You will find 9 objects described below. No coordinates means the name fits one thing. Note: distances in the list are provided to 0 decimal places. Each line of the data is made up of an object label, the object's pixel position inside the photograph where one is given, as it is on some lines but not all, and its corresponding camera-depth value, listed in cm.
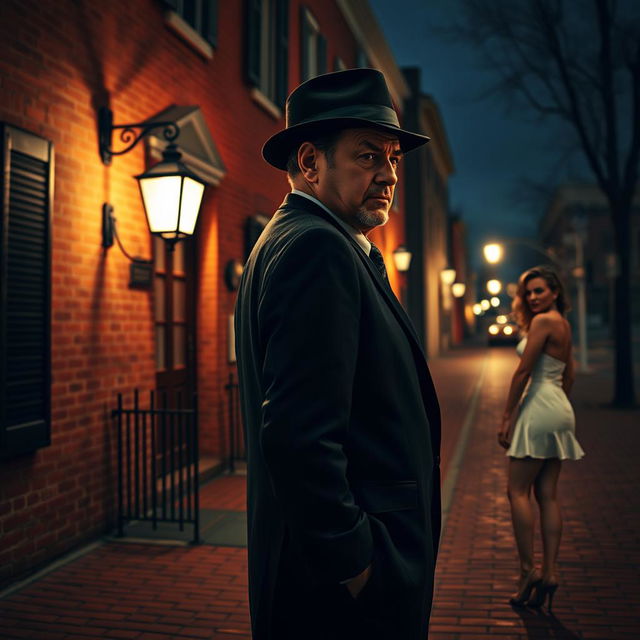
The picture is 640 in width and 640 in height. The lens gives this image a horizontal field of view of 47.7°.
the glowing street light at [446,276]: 3581
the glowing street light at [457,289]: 4117
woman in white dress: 420
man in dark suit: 157
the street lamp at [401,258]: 1922
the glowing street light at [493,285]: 3949
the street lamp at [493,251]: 2241
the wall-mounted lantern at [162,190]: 557
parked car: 4078
